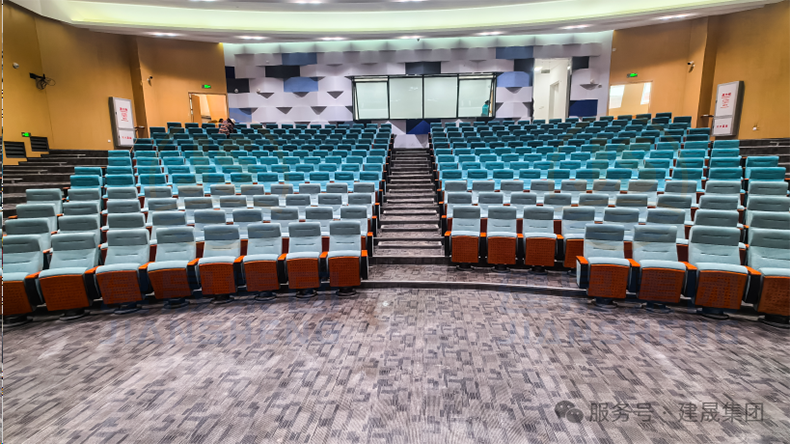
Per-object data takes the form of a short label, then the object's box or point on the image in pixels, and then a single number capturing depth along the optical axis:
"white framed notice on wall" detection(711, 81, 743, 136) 6.70
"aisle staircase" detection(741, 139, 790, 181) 5.35
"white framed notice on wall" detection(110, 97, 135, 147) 7.70
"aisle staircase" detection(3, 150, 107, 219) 5.03
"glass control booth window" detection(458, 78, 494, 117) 9.02
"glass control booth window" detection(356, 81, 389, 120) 9.23
